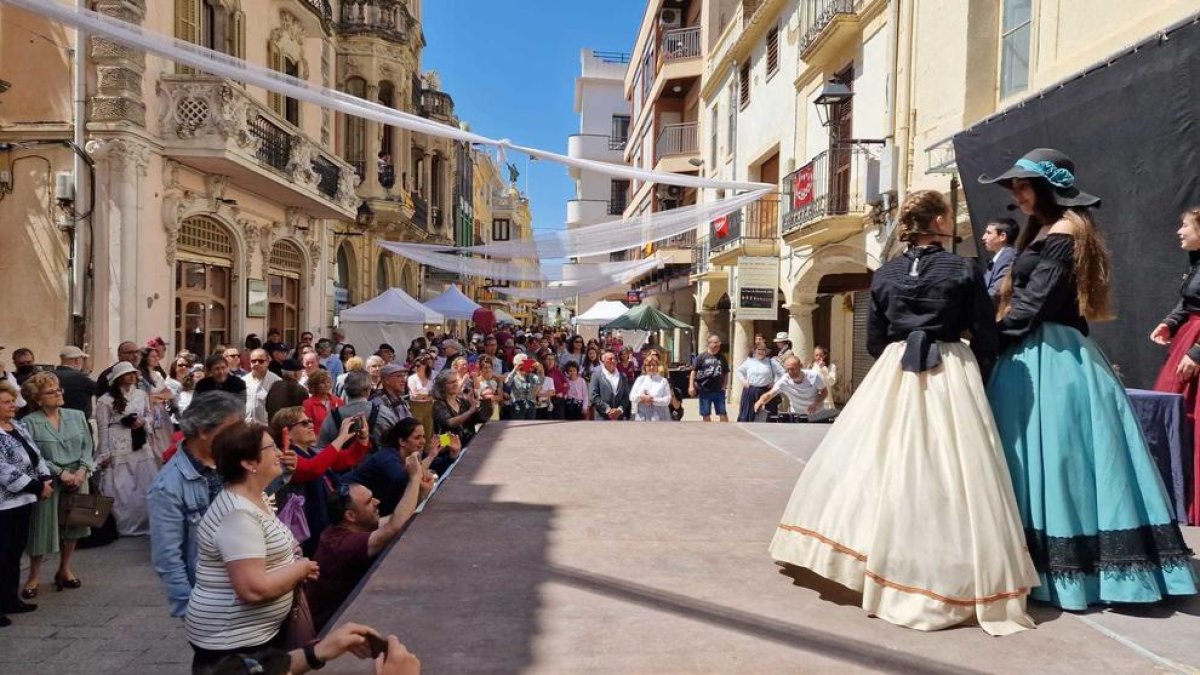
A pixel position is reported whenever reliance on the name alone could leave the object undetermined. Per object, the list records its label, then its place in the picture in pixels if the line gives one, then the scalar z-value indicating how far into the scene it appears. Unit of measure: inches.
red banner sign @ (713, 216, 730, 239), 706.8
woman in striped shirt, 90.1
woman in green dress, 192.9
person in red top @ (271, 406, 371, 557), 165.0
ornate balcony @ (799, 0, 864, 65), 457.4
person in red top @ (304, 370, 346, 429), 229.0
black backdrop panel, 180.7
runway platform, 77.0
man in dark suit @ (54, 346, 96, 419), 251.4
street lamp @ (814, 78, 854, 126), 423.2
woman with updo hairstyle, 86.1
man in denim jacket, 106.1
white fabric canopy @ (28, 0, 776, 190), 165.3
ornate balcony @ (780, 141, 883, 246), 445.4
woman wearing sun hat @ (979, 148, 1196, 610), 91.5
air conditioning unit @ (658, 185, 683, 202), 1039.0
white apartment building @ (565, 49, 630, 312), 1573.6
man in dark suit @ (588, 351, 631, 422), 366.9
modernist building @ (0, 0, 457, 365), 411.5
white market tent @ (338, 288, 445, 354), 558.6
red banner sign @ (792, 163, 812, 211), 511.5
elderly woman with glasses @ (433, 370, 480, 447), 263.9
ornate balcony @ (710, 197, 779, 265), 637.3
